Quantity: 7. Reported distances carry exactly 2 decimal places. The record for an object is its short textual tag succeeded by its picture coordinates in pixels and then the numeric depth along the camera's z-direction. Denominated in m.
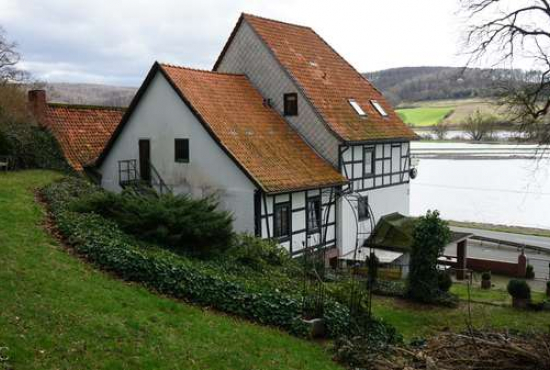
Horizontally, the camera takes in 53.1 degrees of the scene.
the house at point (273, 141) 19.30
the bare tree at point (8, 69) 32.97
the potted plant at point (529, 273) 24.72
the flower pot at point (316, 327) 11.30
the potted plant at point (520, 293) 17.31
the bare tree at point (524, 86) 16.55
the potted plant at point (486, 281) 21.78
